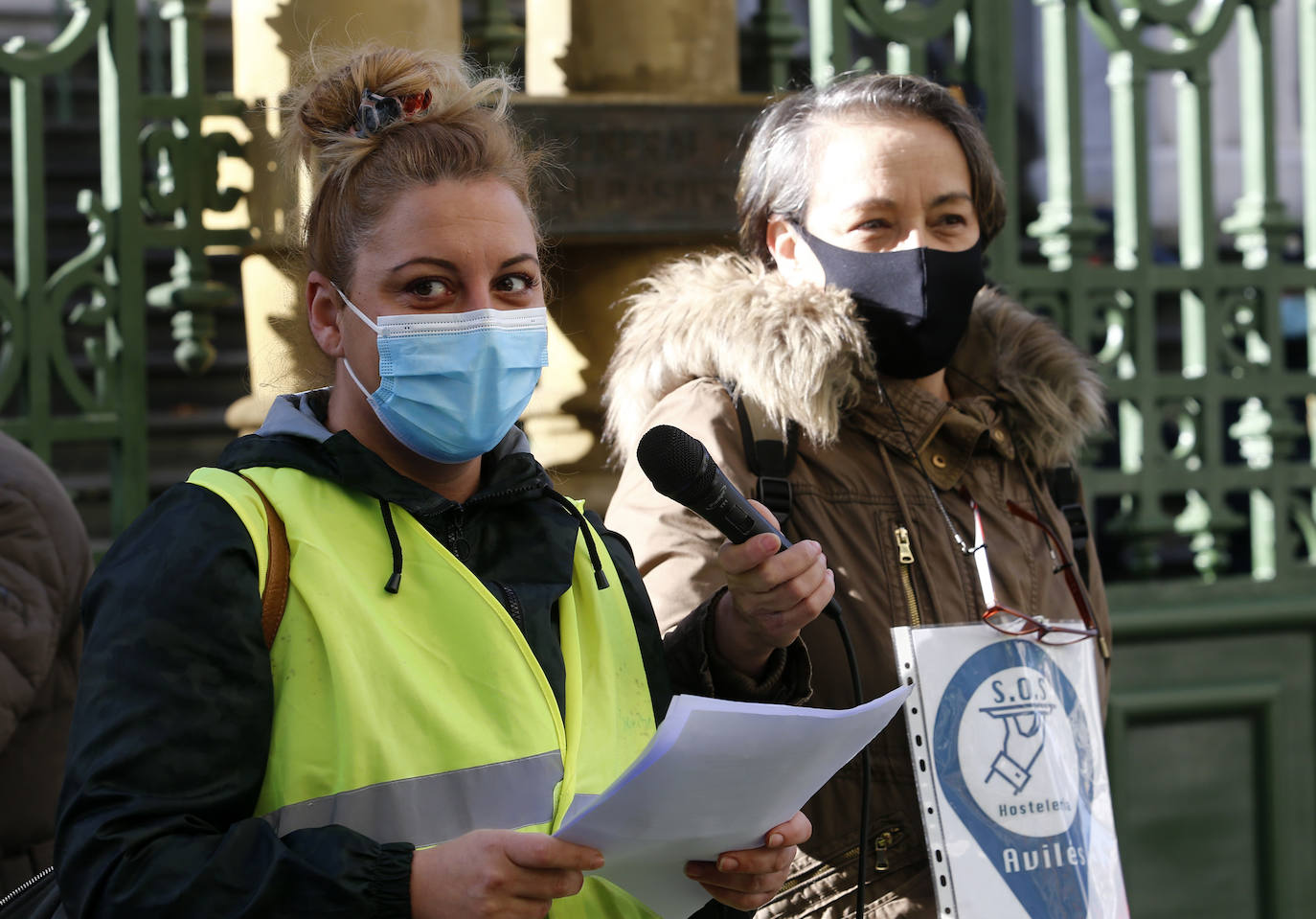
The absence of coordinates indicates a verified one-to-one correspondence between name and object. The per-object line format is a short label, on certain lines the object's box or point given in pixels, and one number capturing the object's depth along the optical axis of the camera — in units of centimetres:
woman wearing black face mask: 459
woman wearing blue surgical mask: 292
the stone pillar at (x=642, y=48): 779
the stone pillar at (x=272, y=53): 686
